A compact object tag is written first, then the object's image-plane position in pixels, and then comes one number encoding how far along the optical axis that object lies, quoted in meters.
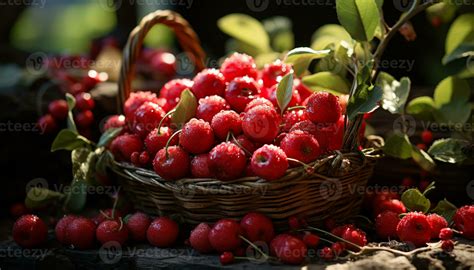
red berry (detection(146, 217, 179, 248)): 0.96
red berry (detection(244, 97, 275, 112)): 0.95
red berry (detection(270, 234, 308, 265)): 0.91
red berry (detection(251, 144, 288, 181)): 0.90
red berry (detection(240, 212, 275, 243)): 0.92
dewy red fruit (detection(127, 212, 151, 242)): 0.97
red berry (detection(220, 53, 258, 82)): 1.01
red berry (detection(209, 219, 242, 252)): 0.92
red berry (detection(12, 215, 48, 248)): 0.98
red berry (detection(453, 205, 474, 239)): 0.95
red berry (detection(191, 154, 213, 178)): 0.93
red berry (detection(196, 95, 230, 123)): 0.96
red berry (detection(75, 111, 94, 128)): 1.11
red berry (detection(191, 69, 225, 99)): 0.99
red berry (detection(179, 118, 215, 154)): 0.93
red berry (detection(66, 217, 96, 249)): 0.97
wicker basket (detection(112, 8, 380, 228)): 0.92
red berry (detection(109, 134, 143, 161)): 0.99
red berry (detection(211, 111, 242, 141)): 0.94
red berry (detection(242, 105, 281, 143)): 0.93
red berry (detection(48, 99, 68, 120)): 1.11
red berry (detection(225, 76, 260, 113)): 0.98
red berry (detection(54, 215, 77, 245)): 0.98
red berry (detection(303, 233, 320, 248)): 0.92
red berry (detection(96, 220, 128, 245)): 0.96
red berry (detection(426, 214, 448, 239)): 0.94
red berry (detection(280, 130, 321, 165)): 0.92
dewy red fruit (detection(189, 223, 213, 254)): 0.94
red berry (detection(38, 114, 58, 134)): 1.11
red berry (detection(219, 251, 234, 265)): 0.91
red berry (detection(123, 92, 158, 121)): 1.02
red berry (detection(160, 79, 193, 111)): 1.02
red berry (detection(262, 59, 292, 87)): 1.03
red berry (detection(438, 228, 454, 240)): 0.92
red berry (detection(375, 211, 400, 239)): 0.96
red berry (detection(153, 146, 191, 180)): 0.93
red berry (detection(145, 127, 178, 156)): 0.97
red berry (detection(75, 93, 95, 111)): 1.12
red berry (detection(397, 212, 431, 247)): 0.92
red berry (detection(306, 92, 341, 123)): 0.94
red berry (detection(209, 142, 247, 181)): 0.91
